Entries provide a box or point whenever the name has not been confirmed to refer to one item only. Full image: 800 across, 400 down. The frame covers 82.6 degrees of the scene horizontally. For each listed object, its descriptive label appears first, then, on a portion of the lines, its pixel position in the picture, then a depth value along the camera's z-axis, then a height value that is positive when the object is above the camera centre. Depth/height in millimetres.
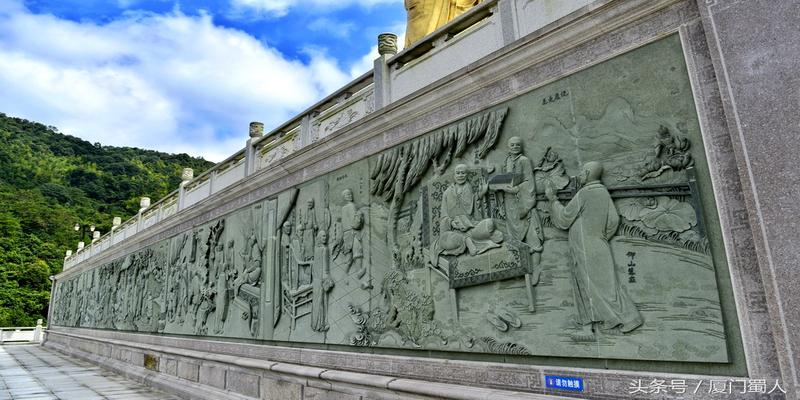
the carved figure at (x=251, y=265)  8219 +852
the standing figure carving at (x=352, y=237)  6152 +971
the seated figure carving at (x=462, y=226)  4664 +808
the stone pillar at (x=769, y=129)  2895 +1078
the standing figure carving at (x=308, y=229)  7094 +1251
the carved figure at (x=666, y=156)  3500 +1060
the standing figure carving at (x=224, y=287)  8922 +514
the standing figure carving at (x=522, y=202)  4270 +942
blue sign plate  3764 -684
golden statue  8750 +5519
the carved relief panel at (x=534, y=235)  3477 +660
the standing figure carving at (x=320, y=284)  6594 +369
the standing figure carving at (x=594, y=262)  3654 +299
